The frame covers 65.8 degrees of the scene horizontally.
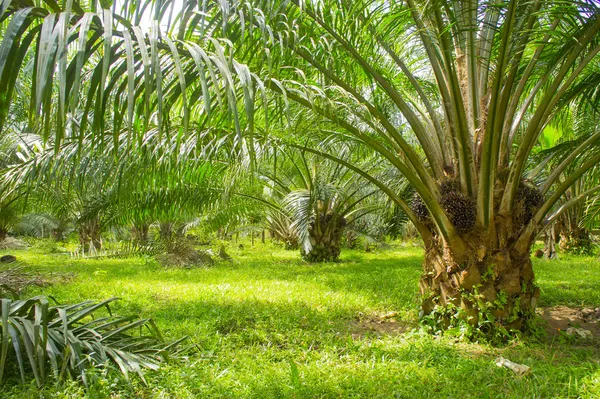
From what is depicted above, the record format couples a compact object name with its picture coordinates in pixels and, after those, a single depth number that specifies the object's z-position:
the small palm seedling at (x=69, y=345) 2.14
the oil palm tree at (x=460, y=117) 2.83
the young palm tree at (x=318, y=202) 7.98
